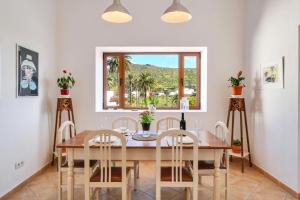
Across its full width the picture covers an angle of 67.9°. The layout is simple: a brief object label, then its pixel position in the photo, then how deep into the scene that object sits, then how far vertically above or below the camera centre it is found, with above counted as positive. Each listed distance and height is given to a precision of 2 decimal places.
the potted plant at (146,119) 2.79 -0.26
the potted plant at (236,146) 3.82 -0.82
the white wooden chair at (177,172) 2.11 -0.73
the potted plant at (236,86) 3.80 +0.22
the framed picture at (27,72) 2.99 +0.37
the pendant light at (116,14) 2.47 +0.97
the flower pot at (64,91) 3.88 +0.12
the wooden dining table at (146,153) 2.29 -0.57
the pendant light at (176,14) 2.47 +0.98
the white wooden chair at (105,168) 2.14 -0.69
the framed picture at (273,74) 3.07 +0.37
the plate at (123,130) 2.98 -0.44
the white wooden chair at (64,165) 2.52 -0.78
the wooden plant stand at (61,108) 3.86 -0.17
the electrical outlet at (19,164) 2.94 -0.90
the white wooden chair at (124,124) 4.19 -0.49
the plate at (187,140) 2.35 -0.45
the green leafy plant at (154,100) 4.40 -0.03
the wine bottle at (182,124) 2.80 -0.32
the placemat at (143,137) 2.61 -0.47
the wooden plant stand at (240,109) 3.79 -0.18
